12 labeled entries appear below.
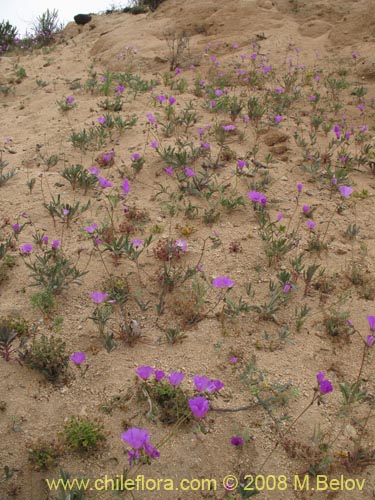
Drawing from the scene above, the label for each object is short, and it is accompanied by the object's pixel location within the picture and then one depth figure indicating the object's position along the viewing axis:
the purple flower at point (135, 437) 1.66
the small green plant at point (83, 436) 1.94
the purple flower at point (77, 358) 2.13
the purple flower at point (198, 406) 1.74
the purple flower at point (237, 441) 1.90
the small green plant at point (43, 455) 1.87
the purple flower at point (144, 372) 1.95
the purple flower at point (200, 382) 1.89
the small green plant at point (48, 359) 2.23
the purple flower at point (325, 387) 1.83
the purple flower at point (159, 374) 2.00
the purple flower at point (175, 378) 1.96
